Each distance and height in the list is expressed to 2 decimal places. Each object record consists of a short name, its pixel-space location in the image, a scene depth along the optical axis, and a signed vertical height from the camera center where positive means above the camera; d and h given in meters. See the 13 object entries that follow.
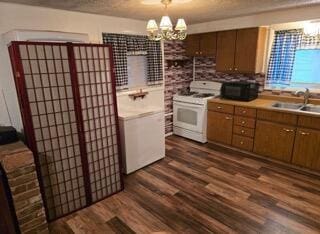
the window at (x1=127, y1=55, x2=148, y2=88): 3.66 -0.13
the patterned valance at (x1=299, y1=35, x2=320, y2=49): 3.16 +0.25
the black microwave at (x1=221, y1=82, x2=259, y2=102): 3.61 -0.50
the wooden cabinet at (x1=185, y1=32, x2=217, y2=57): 3.98 +0.32
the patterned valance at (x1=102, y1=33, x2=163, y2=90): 3.28 +0.17
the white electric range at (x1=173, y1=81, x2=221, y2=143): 4.01 -0.91
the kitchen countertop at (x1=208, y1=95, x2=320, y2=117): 3.11 -0.68
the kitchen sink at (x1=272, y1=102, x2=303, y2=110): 3.29 -0.70
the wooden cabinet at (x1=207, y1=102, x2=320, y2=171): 2.91 -1.09
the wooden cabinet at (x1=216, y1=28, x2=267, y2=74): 3.45 +0.18
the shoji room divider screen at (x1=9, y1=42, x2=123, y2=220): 1.96 -0.54
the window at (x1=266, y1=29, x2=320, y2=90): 3.26 -0.03
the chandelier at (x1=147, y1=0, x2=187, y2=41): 1.93 +0.30
